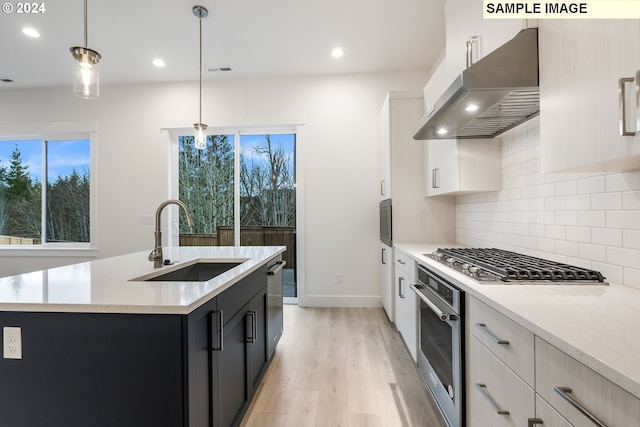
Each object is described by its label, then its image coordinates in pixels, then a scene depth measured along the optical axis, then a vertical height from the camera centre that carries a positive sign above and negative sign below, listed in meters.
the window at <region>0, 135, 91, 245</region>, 4.38 +0.38
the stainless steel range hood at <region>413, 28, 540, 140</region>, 1.31 +0.59
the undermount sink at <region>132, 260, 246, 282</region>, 2.02 -0.37
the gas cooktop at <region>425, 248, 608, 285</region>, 1.27 -0.25
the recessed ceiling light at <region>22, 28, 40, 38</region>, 2.98 +1.82
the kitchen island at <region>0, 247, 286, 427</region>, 1.07 -0.51
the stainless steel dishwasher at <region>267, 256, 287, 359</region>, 2.26 -0.69
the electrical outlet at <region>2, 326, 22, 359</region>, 1.10 -0.44
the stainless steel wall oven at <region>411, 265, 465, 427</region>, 1.39 -0.68
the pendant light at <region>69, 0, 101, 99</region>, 1.61 +0.79
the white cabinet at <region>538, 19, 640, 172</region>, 0.84 +0.39
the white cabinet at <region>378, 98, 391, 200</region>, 3.23 +0.73
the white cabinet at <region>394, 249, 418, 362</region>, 2.20 -0.69
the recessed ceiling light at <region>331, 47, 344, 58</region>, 3.37 +1.83
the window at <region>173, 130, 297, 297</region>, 4.16 +0.36
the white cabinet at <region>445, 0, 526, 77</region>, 1.42 +0.99
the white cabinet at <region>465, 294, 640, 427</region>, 0.64 -0.46
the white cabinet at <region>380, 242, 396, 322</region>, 3.13 -0.72
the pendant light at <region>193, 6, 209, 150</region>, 2.68 +0.77
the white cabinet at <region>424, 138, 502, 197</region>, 2.27 +0.37
